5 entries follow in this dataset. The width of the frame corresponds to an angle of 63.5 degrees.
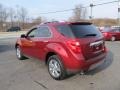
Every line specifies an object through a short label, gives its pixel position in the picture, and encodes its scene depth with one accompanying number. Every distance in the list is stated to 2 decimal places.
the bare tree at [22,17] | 42.01
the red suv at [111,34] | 9.25
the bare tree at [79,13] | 30.49
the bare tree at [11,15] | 40.90
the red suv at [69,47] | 2.65
